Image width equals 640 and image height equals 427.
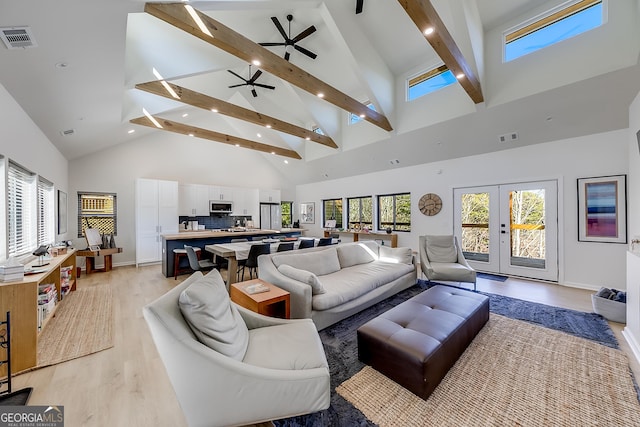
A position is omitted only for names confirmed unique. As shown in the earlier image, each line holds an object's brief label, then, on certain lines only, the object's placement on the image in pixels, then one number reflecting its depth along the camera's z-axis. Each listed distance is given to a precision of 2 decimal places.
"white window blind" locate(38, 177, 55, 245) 3.75
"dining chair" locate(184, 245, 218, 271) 4.11
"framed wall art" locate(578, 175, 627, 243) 3.68
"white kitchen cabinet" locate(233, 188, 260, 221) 8.11
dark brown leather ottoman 1.67
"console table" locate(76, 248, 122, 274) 5.26
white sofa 2.56
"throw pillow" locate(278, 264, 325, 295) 2.57
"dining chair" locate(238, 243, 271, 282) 4.05
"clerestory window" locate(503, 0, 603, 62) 3.22
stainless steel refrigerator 8.76
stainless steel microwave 7.57
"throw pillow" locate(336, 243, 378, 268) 3.86
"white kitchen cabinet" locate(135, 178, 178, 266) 6.04
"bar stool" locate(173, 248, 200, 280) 4.89
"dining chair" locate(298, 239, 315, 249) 4.87
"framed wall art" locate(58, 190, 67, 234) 4.77
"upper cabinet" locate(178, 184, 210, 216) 7.09
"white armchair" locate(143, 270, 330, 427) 1.19
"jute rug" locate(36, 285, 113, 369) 2.29
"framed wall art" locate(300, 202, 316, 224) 9.15
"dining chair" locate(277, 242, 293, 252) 4.45
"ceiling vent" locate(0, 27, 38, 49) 1.72
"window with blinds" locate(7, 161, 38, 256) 2.71
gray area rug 1.55
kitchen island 5.04
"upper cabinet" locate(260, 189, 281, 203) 8.73
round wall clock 5.80
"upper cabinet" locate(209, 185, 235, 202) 7.58
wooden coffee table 2.23
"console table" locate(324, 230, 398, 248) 6.49
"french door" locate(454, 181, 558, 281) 4.38
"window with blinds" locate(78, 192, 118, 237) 5.80
